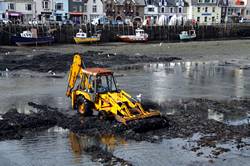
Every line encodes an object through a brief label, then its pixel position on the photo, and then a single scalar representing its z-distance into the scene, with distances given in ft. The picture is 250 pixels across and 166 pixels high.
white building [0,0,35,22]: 244.83
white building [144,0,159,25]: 308.40
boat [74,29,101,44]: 205.26
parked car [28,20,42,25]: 216.66
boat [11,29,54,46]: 186.29
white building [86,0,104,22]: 274.98
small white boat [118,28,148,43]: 220.43
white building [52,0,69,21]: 261.85
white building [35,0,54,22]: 254.47
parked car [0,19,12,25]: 208.64
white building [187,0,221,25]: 327.26
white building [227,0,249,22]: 353.10
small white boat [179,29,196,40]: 245.24
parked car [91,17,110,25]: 240.12
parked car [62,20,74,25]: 232.12
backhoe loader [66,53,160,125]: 53.78
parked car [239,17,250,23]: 327.78
